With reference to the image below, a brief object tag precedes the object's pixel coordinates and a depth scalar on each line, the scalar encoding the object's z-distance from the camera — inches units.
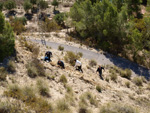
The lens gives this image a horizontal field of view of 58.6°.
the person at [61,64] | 495.5
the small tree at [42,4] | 1700.2
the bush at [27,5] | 1587.1
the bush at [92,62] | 601.8
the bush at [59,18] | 1246.9
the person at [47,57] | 512.7
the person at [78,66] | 519.5
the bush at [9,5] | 1600.8
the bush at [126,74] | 555.2
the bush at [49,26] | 1023.5
